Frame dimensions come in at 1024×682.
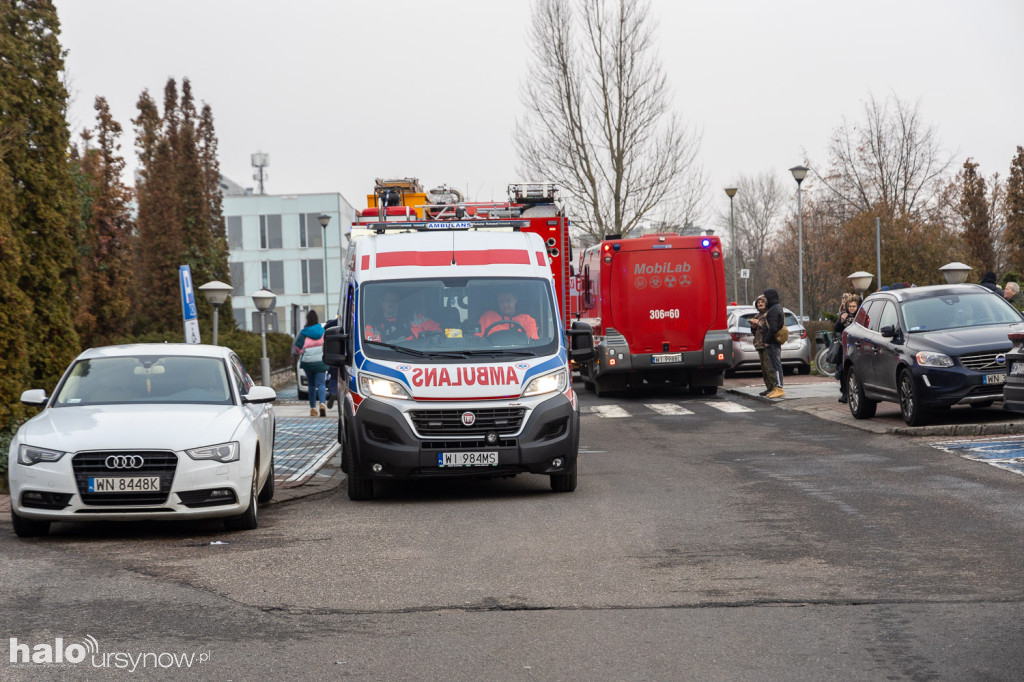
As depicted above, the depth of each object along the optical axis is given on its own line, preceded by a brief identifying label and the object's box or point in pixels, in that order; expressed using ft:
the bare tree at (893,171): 182.29
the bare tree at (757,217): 258.78
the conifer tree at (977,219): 203.92
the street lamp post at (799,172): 122.31
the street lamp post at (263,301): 90.68
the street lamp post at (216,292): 76.13
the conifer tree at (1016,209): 187.73
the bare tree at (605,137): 144.66
